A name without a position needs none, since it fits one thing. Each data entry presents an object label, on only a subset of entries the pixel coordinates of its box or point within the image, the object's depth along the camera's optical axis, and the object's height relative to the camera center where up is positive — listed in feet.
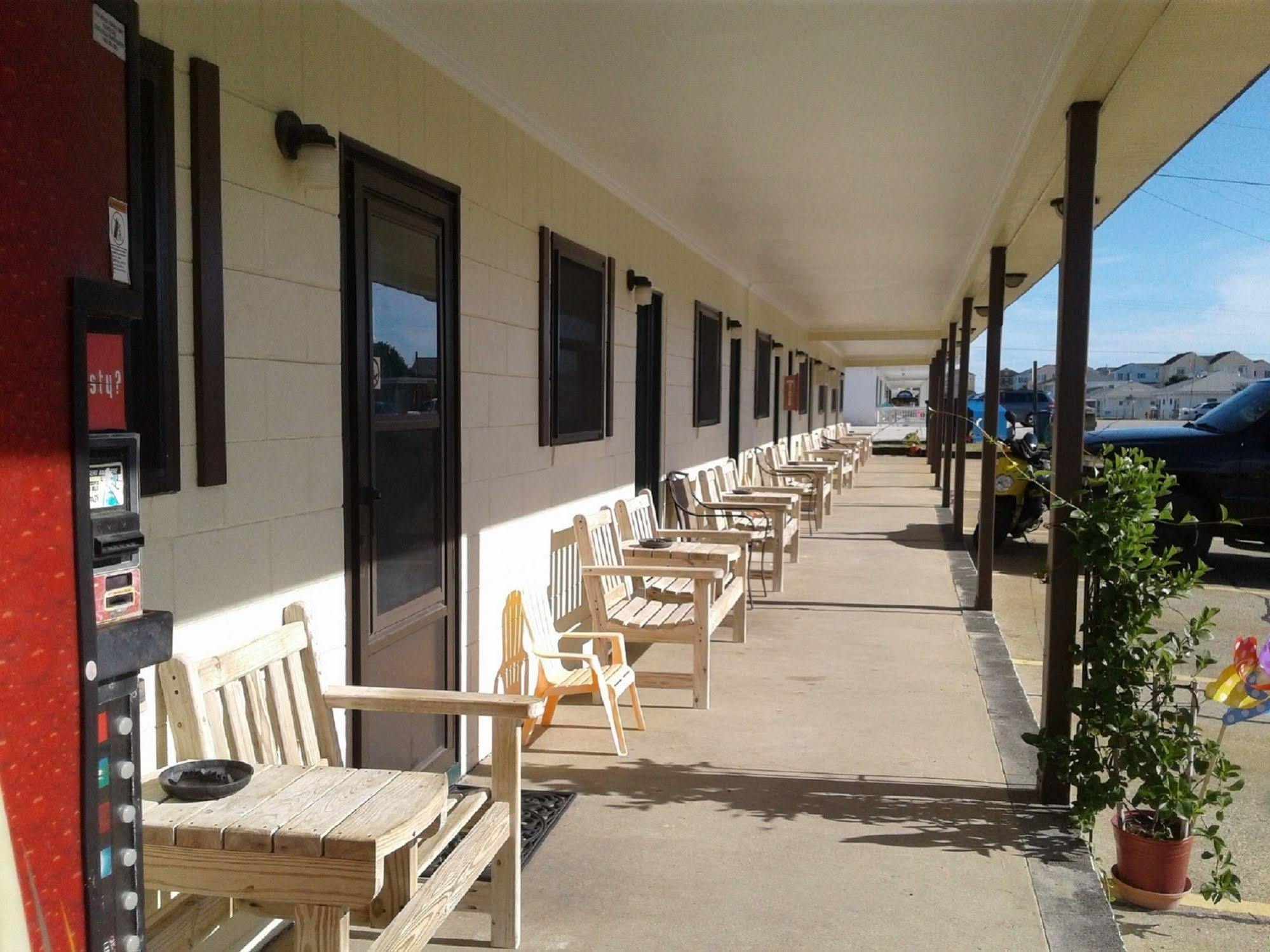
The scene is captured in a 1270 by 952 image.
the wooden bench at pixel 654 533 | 19.52 -2.47
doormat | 11.54 -4.61
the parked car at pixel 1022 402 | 102.06 +1.33
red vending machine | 4.08 -0.33
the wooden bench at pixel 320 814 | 6.66 -2.80
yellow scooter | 34.58 -2.77
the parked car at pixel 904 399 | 210.18 +2.92
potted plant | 10.86 -3.02
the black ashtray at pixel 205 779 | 7.15 -2.49
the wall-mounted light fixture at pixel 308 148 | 9.80 +2.37
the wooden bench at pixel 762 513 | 26.55 -2.53
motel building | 4.51 -0.53
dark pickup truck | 30.50 -1.27
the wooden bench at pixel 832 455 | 51.26 -2.05
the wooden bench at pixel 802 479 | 38.40 -2.42
